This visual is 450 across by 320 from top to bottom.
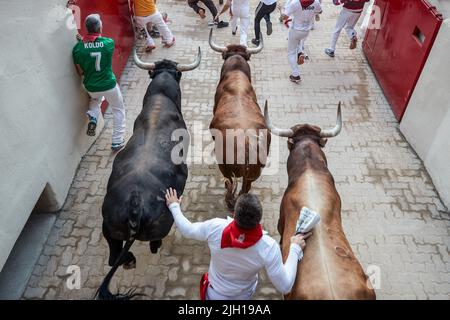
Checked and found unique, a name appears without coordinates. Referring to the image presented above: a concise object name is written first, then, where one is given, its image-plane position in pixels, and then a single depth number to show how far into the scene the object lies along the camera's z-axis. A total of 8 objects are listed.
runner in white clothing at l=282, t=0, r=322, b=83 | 7.97
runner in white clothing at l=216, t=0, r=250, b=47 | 9.35
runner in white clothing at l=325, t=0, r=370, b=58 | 8.86
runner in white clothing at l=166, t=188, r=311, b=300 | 3.04
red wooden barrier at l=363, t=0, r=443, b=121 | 6.96
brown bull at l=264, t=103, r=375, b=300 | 3.52
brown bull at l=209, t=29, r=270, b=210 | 5.20
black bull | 4.20
